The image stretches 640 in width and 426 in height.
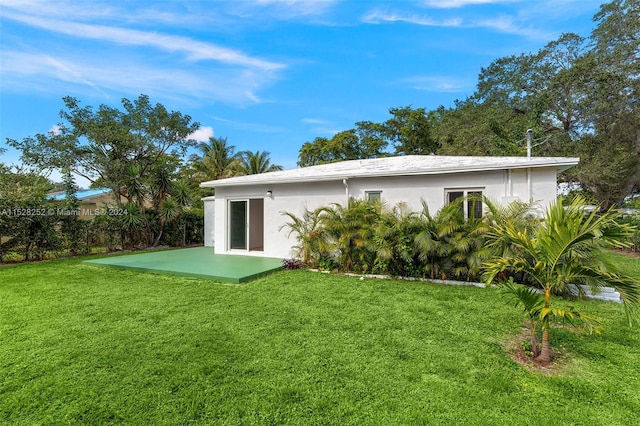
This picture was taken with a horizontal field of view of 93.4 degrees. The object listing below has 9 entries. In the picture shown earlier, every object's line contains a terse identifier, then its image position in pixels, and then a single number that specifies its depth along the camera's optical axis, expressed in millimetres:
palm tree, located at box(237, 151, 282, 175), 31281
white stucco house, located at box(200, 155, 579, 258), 7875
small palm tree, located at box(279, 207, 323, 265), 9203
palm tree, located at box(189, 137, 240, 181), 30161
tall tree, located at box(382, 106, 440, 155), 26797
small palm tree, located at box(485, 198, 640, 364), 3312
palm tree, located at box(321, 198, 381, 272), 8266
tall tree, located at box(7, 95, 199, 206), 16953
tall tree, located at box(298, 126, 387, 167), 29375
